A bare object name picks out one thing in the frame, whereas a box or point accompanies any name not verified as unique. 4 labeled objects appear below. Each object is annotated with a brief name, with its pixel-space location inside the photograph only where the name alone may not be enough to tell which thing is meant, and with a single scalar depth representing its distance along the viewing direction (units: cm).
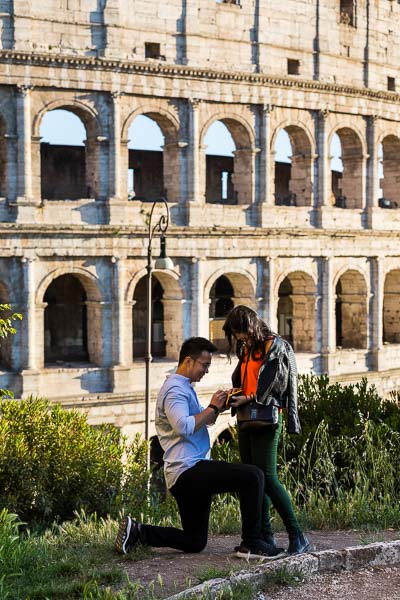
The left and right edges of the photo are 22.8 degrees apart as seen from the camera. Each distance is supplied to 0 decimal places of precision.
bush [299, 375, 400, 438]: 1322
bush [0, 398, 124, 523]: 1301
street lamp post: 1655
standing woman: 777
